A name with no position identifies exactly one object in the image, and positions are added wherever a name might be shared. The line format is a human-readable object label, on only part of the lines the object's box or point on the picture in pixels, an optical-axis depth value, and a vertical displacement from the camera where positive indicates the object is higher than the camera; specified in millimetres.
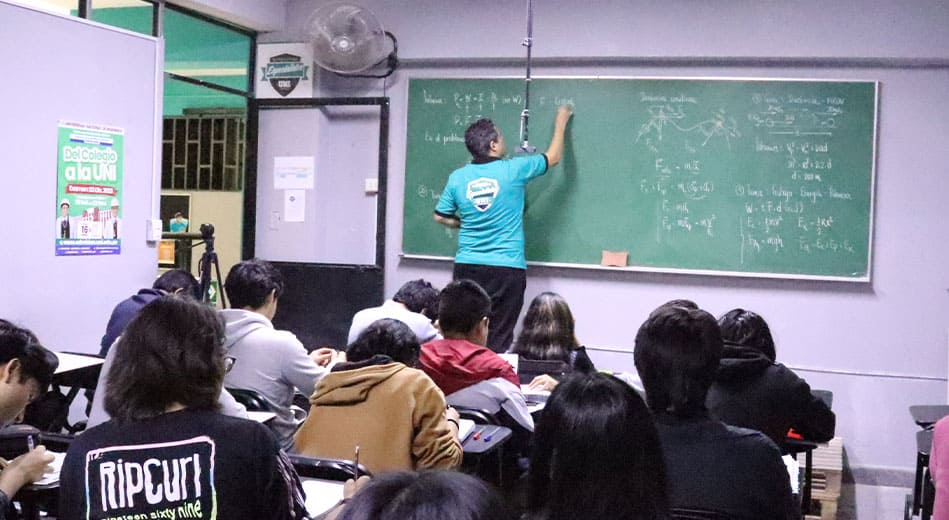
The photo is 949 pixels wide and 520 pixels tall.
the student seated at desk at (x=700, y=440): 1836 -394
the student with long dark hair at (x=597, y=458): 1300 -314
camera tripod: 5738 -220
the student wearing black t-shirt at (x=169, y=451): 1675 -414
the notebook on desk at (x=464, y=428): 2908 -620
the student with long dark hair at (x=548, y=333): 4414 -463
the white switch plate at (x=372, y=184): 6176 +291
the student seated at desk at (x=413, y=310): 3996 -357
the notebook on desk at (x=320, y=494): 2115 -631
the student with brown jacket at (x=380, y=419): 2525 -516
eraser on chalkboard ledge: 5645 -115
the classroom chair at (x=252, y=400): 3055 -574
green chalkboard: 5301 +432
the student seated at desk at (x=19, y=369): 2518 -418
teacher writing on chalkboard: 5523 +99
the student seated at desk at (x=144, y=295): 4059 -334
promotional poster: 4773 +144
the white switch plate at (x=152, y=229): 5305 -54
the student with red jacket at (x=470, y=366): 3270 -468
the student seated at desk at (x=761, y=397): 2824 -458
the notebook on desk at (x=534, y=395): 3680 -633
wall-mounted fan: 5758 +1176
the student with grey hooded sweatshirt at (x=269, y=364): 3178 -471
